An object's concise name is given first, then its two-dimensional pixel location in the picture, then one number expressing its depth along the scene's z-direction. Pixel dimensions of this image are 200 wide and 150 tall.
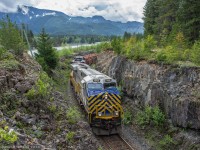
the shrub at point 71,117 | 12.09
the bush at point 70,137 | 10.05
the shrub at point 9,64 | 12.61
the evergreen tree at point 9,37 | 22.22
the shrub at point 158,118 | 15.76
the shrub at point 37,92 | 10.91
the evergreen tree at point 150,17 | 39.50
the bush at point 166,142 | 13.98
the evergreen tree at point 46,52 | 29.66
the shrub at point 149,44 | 22.50
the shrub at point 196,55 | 14.77
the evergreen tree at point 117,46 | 27.28
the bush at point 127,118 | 18.22
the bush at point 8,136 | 6.00
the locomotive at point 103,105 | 15.09
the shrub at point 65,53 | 64.21
